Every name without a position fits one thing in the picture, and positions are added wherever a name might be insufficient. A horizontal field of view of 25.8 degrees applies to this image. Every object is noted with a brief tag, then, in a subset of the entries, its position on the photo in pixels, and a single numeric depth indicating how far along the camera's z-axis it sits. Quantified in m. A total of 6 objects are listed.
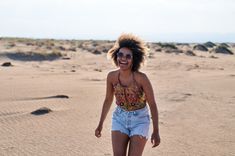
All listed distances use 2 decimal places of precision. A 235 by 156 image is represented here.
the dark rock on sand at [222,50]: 39.27
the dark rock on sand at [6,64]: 21.90
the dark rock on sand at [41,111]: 10.83
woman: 5.11
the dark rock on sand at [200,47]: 44.23
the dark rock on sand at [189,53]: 34.47
